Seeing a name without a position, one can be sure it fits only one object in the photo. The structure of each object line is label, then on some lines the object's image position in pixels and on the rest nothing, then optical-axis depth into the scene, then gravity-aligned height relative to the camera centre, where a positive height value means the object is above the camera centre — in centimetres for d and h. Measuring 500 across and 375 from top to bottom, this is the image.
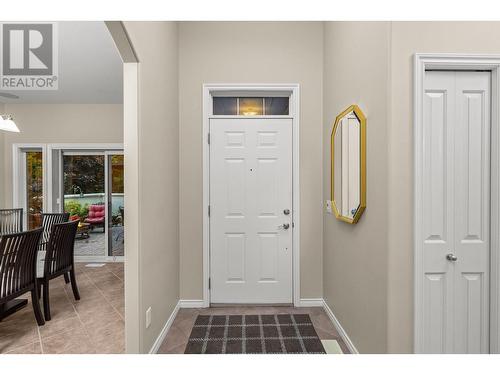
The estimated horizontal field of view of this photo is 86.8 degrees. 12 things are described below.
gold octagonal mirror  187 +17
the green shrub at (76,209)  474 -44
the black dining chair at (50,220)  357 -48
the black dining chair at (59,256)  259 -78
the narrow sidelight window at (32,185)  470 -1
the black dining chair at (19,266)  210 -69
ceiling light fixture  296 +69
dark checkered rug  209 -129
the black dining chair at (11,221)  356 -50
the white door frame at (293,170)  280 +16
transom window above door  298 +90
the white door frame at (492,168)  153 +11
